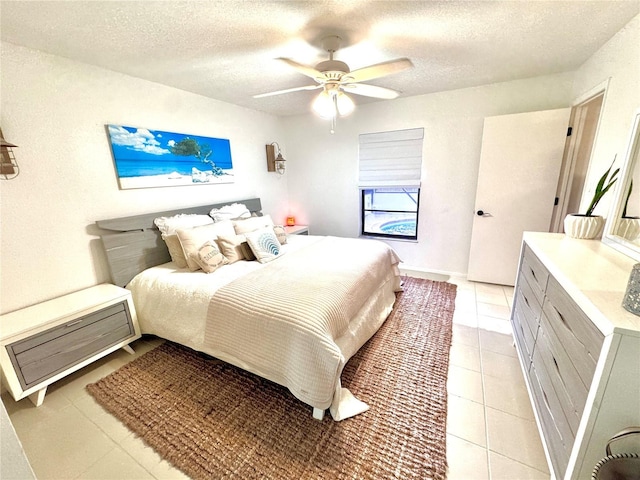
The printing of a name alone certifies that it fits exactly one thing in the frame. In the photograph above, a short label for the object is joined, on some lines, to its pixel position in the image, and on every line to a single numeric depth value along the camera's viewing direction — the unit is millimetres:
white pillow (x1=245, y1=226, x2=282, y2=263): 2578
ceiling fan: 1754
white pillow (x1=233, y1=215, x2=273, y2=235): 2836
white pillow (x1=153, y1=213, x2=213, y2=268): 2477
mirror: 1489
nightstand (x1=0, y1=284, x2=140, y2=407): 1646
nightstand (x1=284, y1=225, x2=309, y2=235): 4024
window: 3521
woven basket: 889
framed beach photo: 2410
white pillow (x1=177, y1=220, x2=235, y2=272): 2365
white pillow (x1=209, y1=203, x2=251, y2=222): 3104
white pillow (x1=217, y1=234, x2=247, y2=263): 2547
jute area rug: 1352
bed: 1564
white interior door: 2754
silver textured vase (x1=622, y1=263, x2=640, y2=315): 902
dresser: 889
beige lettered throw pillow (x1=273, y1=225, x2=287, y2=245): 3092
